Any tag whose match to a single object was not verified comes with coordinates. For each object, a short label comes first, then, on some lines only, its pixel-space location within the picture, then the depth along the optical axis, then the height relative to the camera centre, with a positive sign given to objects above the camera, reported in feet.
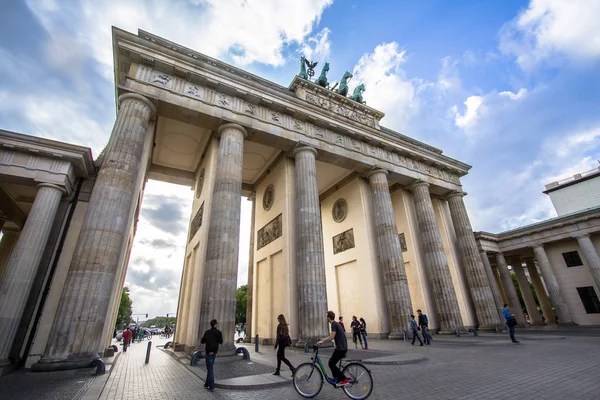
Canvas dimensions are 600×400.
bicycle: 15.26 -3.48
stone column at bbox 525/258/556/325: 91.20 +4.89
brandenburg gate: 31.19 +17.07
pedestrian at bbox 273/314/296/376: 21.49 -1.67
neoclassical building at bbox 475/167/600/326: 76.13 +12.57
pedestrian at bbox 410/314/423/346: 40.96 -2.17
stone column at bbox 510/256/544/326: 89.81 +1.83
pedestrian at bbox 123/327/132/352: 56.38 -2.84
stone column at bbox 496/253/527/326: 82.48 +4.96
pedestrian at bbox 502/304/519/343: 36.99 -1.80
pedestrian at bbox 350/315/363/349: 40.36 -1.95
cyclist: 15.71 -1.97
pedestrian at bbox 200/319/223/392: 18.18 -1.89
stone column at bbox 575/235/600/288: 72.23 +12.21
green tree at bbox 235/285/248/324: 193.57 +9.88
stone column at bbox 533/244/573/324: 78.38 +4.01
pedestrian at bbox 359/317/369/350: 37.73 -2.30
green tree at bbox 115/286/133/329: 175.50 +7.90
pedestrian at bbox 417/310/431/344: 41.01 -2.15
